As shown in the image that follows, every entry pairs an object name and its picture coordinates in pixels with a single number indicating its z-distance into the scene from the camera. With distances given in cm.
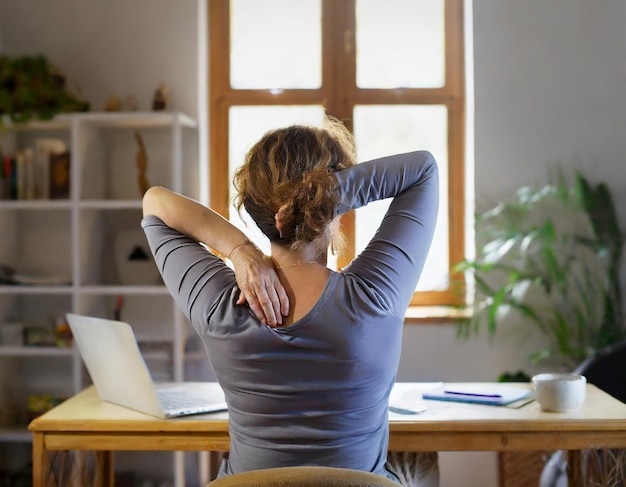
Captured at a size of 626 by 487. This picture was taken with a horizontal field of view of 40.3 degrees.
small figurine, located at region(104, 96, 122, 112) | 386
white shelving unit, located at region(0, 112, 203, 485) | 372
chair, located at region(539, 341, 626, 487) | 292
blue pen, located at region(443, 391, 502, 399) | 218
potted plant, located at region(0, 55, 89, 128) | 371
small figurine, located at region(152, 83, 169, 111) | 386
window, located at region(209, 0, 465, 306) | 420
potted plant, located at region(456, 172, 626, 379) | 371
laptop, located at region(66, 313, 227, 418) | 199
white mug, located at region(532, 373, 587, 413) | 203
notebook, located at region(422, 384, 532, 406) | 217
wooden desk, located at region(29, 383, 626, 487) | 198
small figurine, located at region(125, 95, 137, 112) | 388
